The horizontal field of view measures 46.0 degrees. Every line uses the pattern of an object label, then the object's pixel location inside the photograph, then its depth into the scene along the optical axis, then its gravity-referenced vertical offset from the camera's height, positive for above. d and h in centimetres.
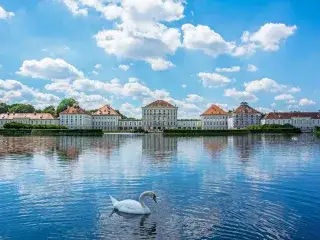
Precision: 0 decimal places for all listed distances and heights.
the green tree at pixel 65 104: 18350 +1118
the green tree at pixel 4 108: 18450 +951
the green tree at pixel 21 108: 17711 +914
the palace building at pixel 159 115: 17175 +513
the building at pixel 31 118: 16425 +391
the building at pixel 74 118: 16438 +384
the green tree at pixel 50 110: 18561 +869
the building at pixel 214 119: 17275 +319
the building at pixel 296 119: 16850 +289
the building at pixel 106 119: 17475 +354
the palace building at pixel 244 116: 16900 +437
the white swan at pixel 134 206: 1224 -263
